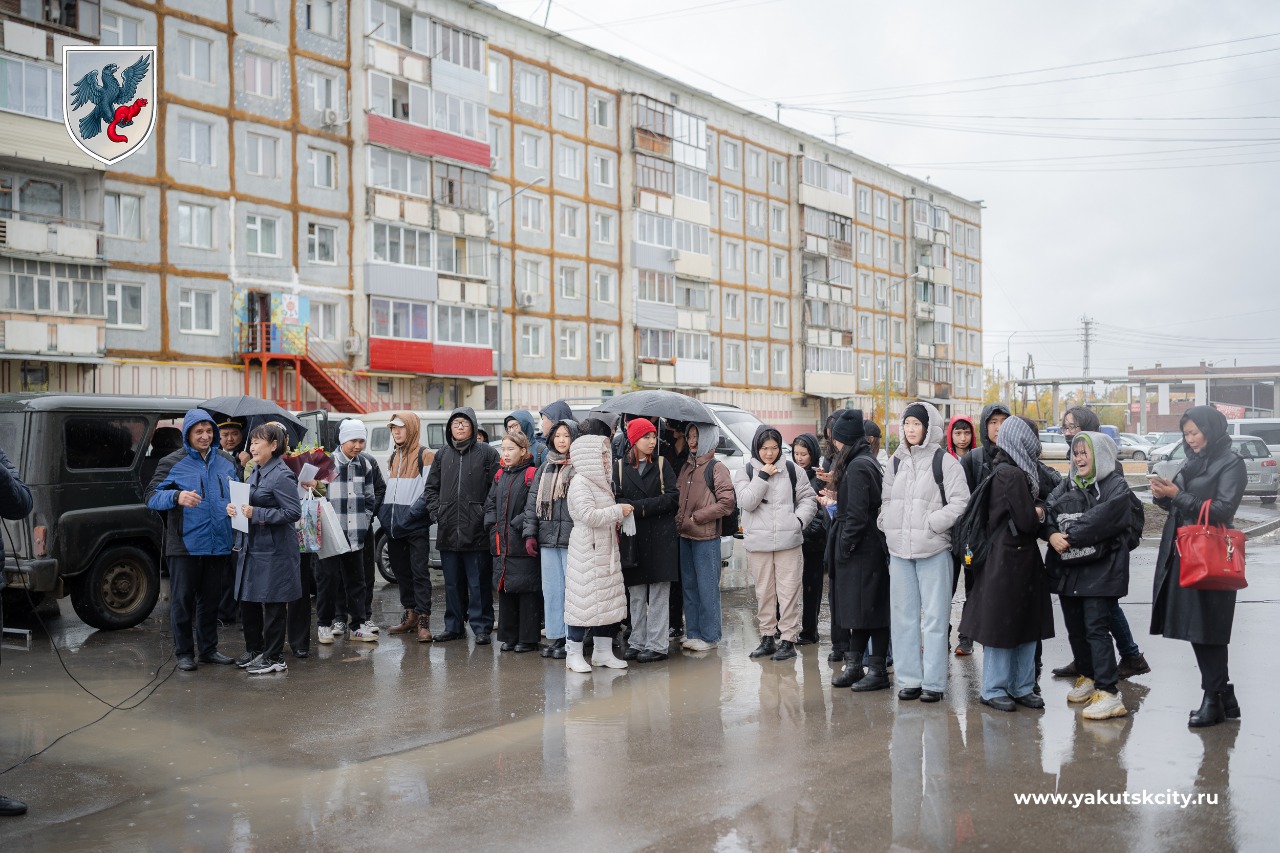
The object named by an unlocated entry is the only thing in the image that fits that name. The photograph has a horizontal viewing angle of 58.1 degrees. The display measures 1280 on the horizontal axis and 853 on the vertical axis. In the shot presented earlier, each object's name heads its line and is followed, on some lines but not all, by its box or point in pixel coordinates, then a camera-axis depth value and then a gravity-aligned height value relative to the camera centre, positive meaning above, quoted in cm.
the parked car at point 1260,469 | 2755 -131
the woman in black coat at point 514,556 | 970 -119
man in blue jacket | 906 -91
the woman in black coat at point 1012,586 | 721 -109
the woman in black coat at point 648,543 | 929 -104
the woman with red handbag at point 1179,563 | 677 -90
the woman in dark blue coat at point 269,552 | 899 -108
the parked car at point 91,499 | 1030 -77
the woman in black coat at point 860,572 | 809 -112
